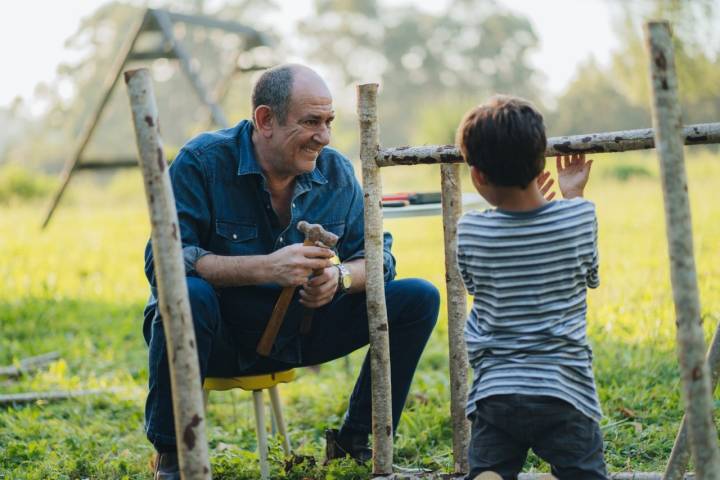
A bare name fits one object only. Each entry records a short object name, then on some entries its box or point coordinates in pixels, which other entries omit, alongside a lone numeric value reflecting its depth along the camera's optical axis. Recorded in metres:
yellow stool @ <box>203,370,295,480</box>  3.48
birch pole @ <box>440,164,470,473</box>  3.20
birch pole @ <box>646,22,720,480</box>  2.08
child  2.38
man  3.32
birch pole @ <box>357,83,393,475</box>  3.14
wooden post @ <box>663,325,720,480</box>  2.62
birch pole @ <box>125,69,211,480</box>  2.41
